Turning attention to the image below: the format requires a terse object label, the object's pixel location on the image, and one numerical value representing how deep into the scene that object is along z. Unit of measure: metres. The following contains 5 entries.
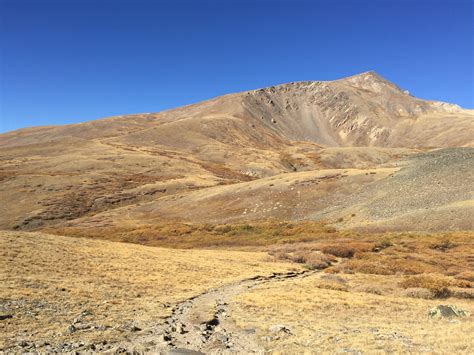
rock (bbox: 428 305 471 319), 20.34
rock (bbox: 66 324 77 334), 17.19
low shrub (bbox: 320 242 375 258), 44.47
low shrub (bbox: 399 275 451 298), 26.95
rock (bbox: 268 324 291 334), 17.66
